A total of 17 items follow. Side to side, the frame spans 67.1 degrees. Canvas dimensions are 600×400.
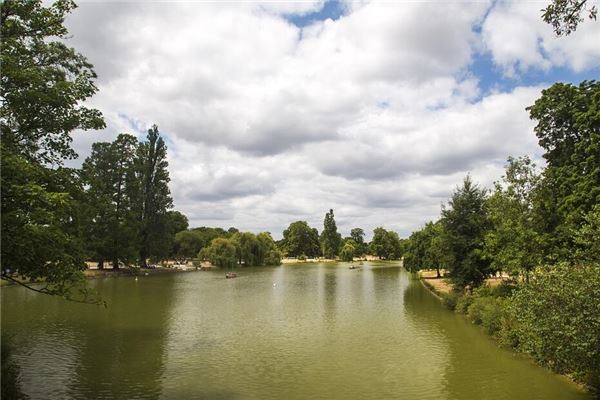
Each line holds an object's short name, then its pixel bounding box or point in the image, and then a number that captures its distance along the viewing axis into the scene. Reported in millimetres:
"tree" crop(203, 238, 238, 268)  95562
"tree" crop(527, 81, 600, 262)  27422
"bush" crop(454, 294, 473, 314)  34188
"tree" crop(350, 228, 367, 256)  187050
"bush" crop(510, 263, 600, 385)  14297
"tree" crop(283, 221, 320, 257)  166750
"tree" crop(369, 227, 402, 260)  157250
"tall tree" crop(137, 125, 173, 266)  77625
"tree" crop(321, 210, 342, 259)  166625
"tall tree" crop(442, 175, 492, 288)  36562
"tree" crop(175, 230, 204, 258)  111594
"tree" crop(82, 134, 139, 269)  66188
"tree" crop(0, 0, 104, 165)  14500
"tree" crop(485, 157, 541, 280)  29078
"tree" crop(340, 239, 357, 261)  150250
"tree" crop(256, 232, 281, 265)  108038
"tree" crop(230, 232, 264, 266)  101125
